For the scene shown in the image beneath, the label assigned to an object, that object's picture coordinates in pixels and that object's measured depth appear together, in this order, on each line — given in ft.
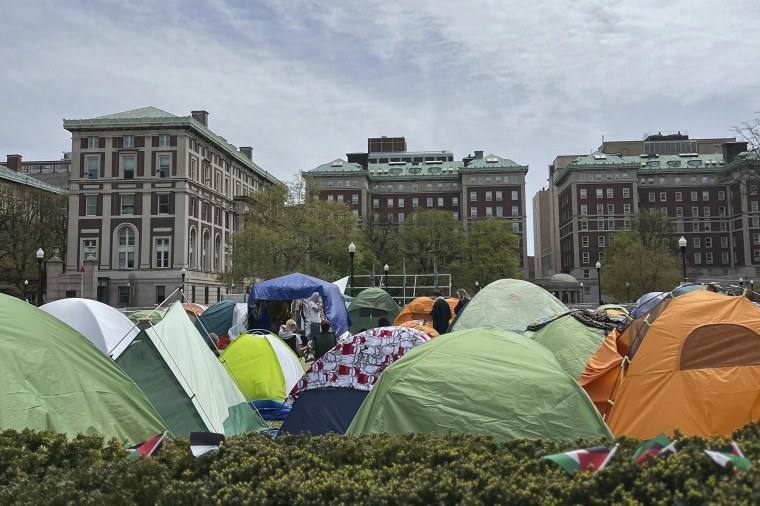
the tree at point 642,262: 219.00
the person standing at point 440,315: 64.69
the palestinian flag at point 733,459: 11.98
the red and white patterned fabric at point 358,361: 29.63
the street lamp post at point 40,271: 109.94
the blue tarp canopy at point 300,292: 73.15
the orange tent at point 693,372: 25.89
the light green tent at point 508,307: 53.01
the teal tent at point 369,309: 88.22
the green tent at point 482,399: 21.12
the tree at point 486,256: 247.91
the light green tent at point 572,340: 38.42
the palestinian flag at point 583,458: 13.12
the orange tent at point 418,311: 82.53
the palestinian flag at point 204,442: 16.10
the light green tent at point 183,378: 29.73
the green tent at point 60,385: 21.06
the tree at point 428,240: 255.91
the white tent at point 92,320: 46.37
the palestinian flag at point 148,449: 17.57
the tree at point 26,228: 196.34
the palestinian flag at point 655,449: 13.00
